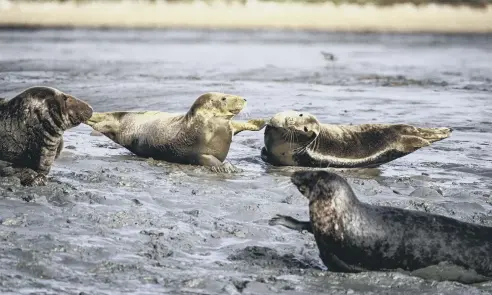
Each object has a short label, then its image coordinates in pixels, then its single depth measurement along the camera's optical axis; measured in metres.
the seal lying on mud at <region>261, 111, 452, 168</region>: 20.97
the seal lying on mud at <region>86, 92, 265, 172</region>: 20.55
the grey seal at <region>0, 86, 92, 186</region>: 17.70
